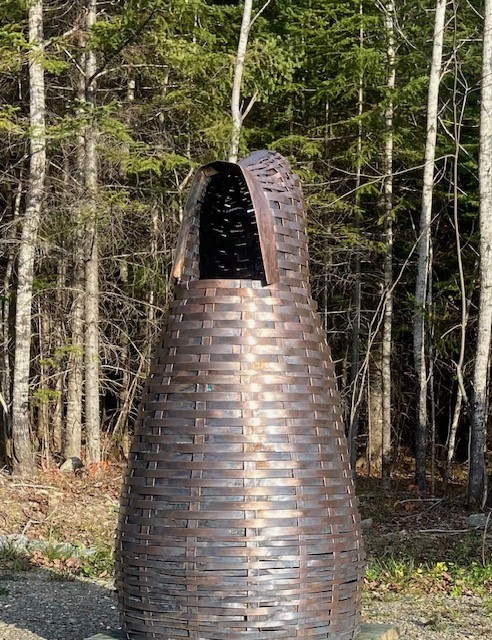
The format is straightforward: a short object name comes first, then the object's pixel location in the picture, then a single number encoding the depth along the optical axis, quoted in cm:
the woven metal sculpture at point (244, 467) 376
